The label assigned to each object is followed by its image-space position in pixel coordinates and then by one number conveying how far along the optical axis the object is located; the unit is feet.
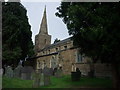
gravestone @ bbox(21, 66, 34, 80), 37.33
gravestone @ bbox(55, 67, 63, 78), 42.48
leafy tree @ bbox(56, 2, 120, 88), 20.69
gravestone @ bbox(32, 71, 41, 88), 28.48
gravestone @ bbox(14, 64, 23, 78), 41.53
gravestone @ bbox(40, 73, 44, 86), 29.47
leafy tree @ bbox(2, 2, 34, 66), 60.67
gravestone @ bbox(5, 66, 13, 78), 41.72
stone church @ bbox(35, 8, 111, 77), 47.21
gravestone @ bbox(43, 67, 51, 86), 29.93
